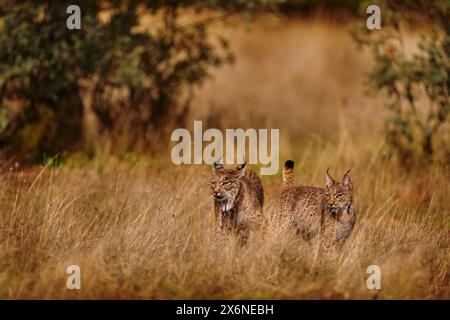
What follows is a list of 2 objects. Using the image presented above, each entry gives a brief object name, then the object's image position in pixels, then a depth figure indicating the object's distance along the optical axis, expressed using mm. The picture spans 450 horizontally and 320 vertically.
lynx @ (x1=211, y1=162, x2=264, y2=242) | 14547
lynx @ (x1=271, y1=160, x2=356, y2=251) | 14141
